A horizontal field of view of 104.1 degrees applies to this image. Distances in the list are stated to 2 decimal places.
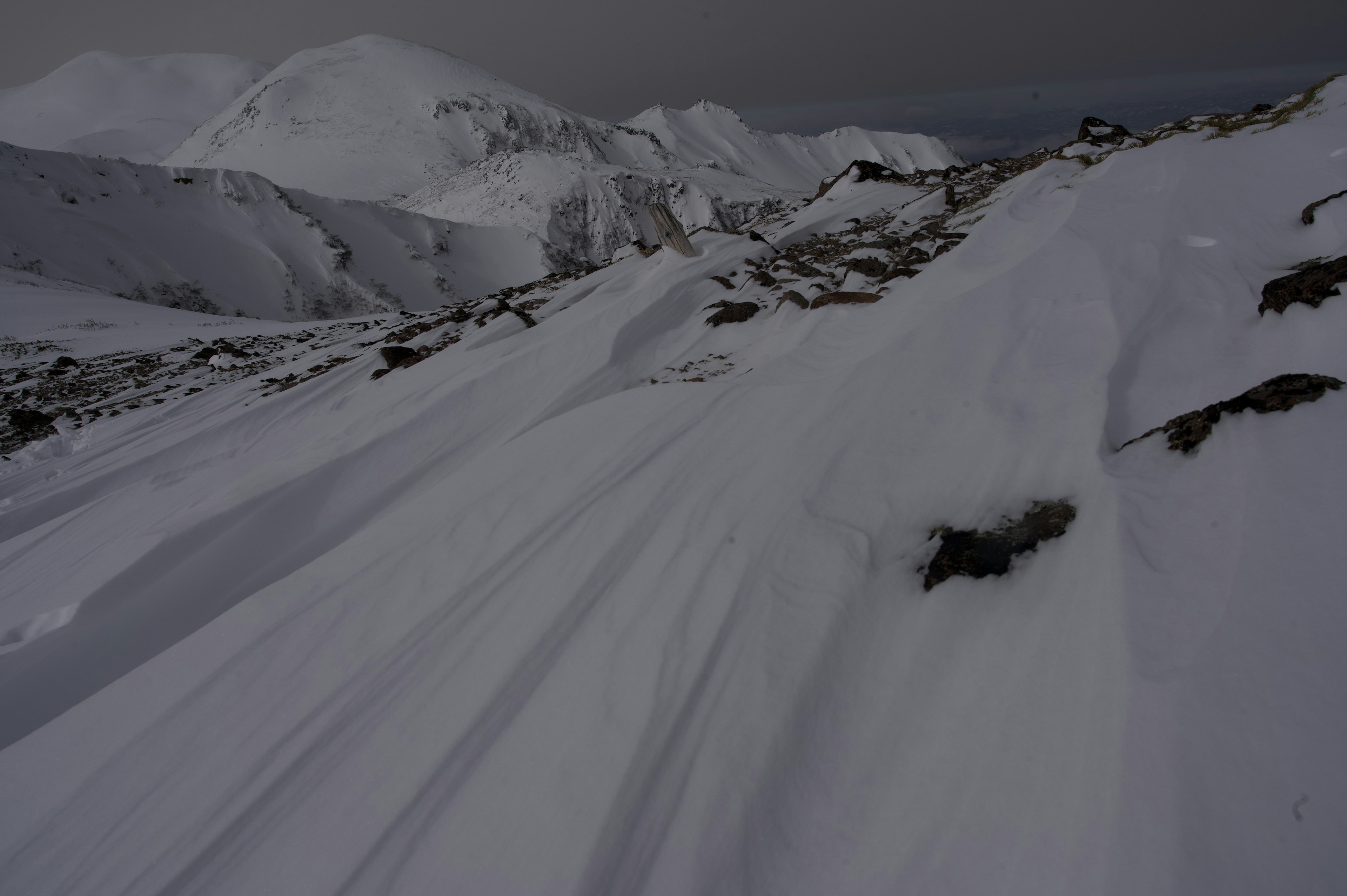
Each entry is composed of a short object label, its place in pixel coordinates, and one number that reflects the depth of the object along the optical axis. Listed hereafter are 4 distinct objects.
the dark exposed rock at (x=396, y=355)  6.90
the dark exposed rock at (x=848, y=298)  4.51
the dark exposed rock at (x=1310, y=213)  3.56
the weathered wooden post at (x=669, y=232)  7.21
